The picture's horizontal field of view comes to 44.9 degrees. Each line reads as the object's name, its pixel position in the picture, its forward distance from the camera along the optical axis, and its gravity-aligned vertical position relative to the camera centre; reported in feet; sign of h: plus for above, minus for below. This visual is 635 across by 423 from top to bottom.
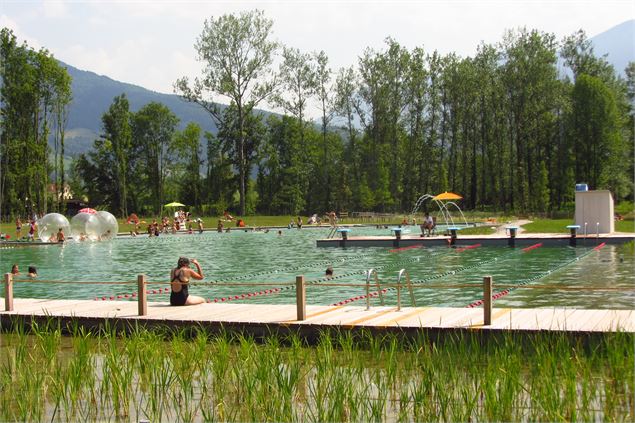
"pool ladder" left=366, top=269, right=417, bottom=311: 40.19 -4.13
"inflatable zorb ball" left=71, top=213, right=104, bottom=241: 123.34 -1.25
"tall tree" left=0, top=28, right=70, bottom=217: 191.42 +27.68
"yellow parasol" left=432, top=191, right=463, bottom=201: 142.72 +2.97
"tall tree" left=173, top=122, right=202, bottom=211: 267.80 +20.10
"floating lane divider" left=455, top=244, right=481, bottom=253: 97.91 -4.77
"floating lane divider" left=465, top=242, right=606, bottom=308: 54.29 -5.80
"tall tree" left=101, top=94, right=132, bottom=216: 246.47 +27.56
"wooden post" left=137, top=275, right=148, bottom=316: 39.99 -4.04
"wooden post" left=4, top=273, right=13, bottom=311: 43.11 -4.22
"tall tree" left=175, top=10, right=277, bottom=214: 207.62 +43.51
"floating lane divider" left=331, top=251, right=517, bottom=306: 55.94 -5.70
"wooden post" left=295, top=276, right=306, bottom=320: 37.47 -4.23
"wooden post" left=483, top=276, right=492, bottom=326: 34.60 -4.03
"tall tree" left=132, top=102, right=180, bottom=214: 271.49 +28.47
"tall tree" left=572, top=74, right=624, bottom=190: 198.70 +20.70
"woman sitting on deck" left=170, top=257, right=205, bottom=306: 44.04 -3.96
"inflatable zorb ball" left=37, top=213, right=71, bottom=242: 120.16 -0.96
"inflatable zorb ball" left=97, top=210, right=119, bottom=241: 126.31 -1.17
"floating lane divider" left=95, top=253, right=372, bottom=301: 58.95 -5.71
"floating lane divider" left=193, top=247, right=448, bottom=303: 54.80 -5.71
